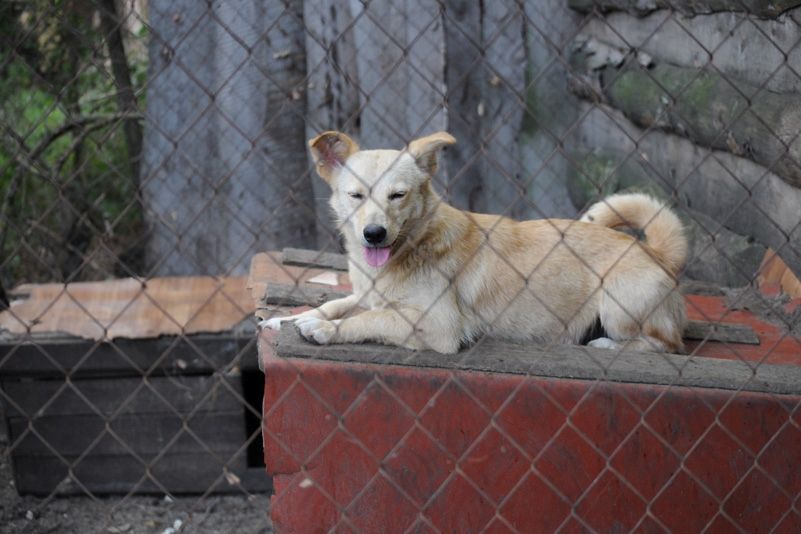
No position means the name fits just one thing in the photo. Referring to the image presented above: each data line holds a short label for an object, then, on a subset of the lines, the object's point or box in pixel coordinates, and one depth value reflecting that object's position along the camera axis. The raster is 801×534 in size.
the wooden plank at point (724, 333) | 3.50
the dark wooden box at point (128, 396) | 4.66
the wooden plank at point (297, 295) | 3.77
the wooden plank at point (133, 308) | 4.70
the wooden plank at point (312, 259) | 4.46
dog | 3.27
